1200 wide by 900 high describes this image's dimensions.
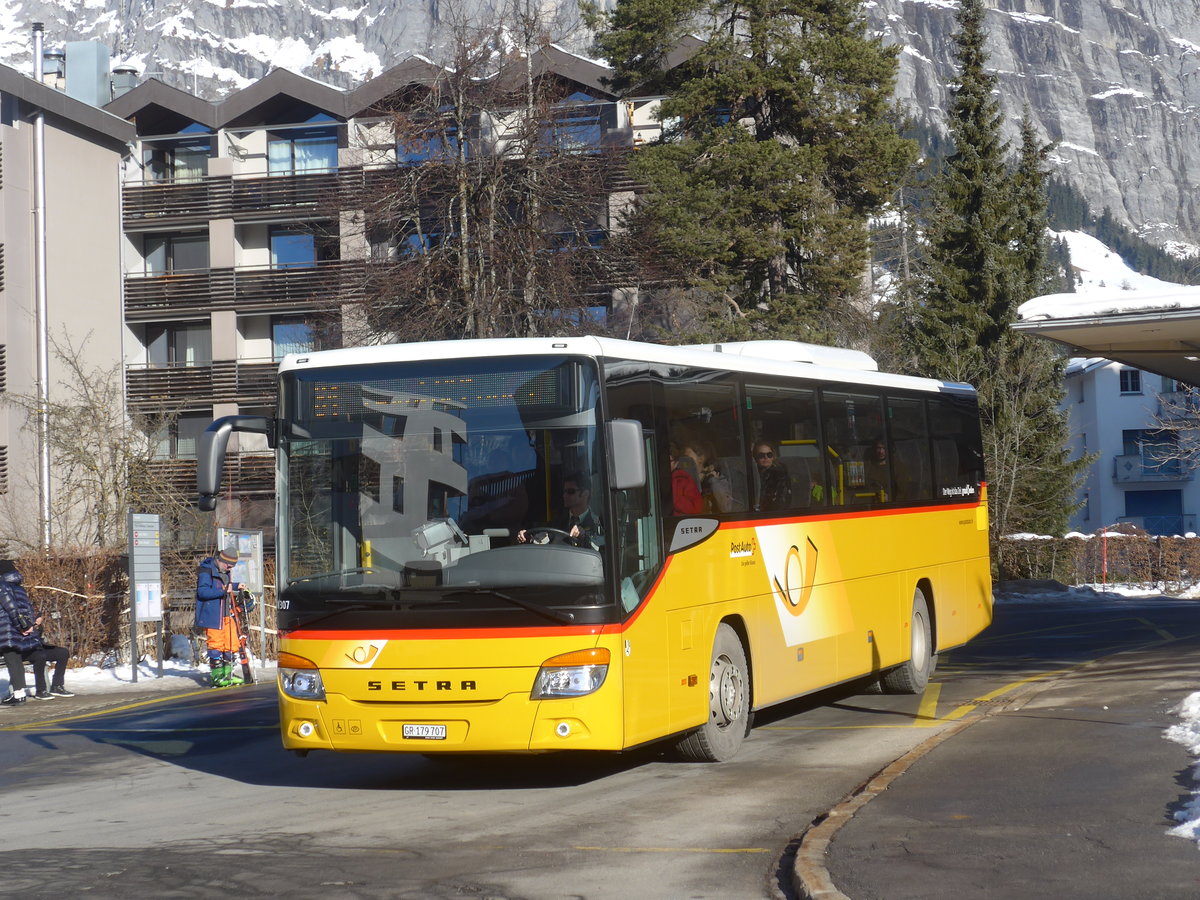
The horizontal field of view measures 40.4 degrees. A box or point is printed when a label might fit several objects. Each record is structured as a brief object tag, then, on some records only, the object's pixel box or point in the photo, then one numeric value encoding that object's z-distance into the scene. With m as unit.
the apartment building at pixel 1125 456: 83.19
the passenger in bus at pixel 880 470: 14.70
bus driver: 10.09
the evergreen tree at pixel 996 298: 45.16
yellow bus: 10.02
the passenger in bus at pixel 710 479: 11.45
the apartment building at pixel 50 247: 48.91
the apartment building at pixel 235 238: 50.50
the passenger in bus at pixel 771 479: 12.43
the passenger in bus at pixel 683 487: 11.07
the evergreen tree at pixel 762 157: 41.53
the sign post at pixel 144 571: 21.66
